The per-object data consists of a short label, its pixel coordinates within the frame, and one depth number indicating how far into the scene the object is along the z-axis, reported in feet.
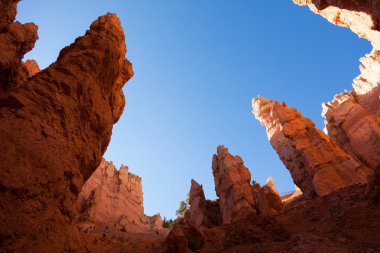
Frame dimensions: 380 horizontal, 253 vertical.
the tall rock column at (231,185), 106.42
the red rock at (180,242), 49.29
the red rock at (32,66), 86.74
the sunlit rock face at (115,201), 134.41
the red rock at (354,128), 114.32
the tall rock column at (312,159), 94.27
